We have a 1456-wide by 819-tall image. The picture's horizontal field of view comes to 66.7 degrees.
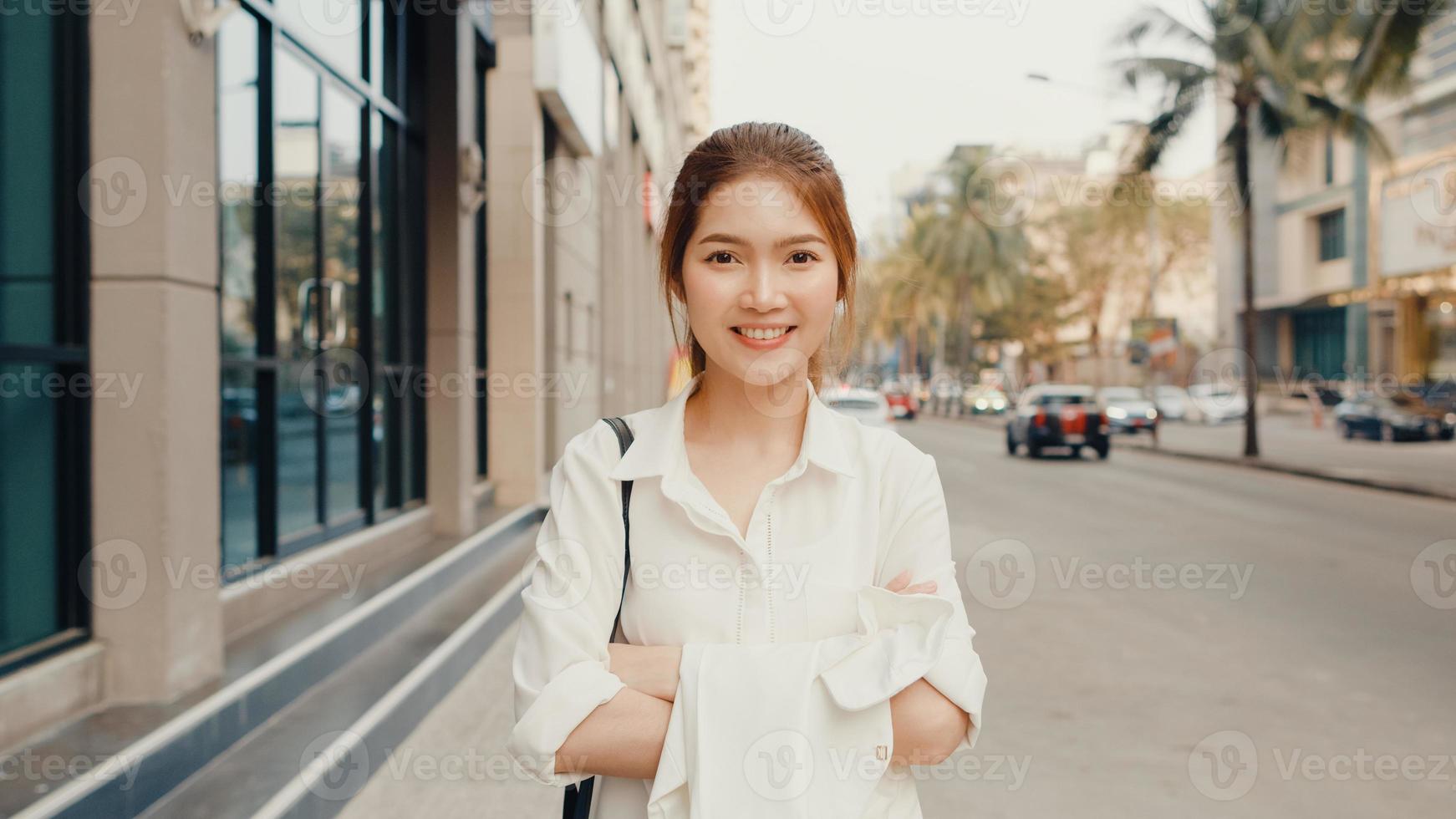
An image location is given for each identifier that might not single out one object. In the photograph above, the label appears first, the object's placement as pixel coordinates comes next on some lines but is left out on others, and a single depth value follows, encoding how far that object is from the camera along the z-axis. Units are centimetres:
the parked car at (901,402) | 3194
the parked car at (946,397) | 5253
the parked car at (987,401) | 4359
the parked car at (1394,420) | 2666
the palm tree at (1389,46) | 1566
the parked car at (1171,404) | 4144
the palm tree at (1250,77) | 2072
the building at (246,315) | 412
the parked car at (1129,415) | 3153
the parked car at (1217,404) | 4175
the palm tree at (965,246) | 5078
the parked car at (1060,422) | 2108
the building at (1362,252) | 3180
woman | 151
